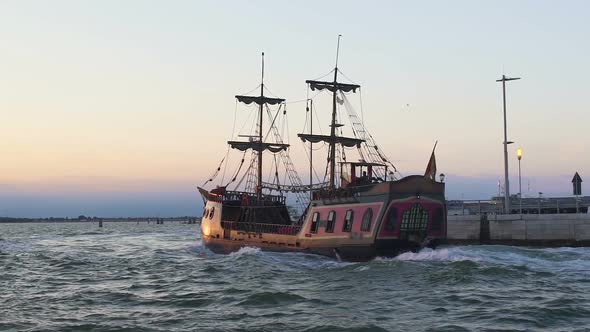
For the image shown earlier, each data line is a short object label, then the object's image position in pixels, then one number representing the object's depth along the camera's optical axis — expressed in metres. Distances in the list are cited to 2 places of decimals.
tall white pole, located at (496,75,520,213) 47.93
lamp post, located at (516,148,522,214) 51.54
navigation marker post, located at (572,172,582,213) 45.59
